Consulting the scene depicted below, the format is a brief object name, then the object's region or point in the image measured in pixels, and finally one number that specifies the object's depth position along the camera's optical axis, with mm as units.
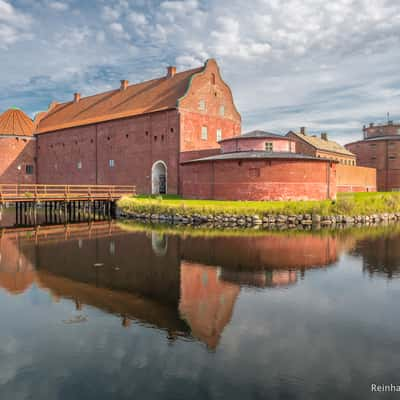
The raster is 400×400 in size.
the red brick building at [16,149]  42438
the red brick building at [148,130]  31312
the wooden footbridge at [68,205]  25892
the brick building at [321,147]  46219
